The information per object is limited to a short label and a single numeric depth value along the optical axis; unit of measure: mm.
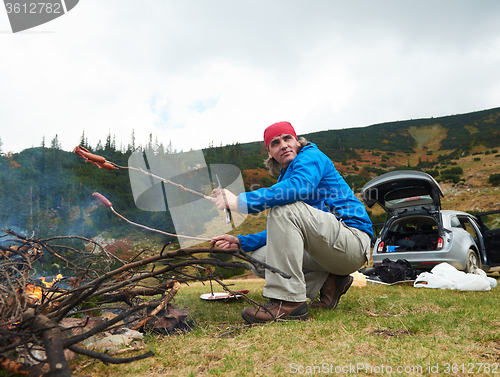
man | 1906
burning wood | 1082
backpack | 4820
